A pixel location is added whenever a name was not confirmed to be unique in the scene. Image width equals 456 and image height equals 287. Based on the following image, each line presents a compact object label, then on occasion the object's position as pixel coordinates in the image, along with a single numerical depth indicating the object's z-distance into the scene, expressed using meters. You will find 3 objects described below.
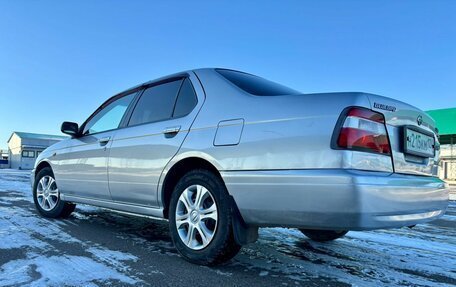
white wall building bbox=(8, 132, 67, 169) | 44.56
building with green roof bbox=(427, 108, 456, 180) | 22.90
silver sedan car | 2.17
